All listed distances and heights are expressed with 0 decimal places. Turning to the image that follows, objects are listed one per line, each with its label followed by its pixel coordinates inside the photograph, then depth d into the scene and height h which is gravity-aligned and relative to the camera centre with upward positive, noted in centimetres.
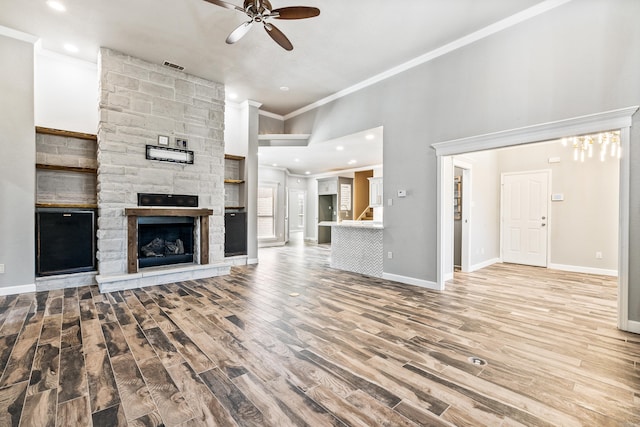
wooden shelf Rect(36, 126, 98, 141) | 430 +118
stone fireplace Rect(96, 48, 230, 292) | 444 +61
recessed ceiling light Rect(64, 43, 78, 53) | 436 +247
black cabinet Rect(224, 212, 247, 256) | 613 -50
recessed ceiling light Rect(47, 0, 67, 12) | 345 +246
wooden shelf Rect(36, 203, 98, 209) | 419 +6
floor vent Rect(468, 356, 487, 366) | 226 -118
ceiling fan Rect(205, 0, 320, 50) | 295 +206
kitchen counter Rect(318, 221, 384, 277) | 527 -72
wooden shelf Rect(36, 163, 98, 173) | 427 +63
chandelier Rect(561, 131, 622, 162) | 524 +125
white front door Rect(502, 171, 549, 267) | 631 -14
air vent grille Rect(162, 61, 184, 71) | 488 +247
